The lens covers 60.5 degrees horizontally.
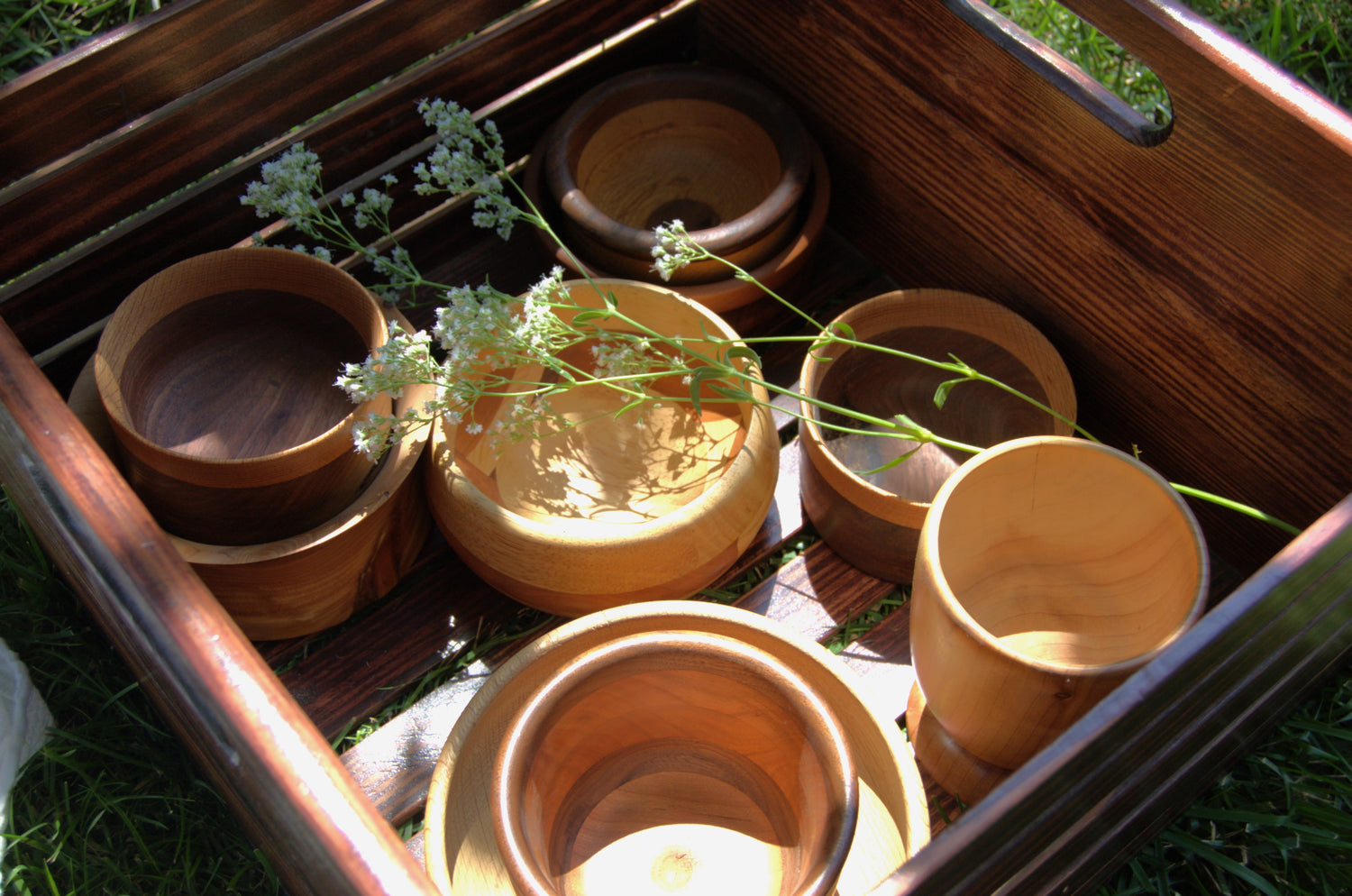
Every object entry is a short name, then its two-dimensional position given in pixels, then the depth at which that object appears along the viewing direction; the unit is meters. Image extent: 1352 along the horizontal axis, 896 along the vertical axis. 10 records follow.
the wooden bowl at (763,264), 1.16
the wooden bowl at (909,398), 1.07
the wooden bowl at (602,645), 0.84
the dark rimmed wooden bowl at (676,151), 1.23
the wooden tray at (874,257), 0.71
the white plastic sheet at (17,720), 0.98
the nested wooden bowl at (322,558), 0.96
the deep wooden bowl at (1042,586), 0.82
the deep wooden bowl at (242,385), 0.96
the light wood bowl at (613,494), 0.96
